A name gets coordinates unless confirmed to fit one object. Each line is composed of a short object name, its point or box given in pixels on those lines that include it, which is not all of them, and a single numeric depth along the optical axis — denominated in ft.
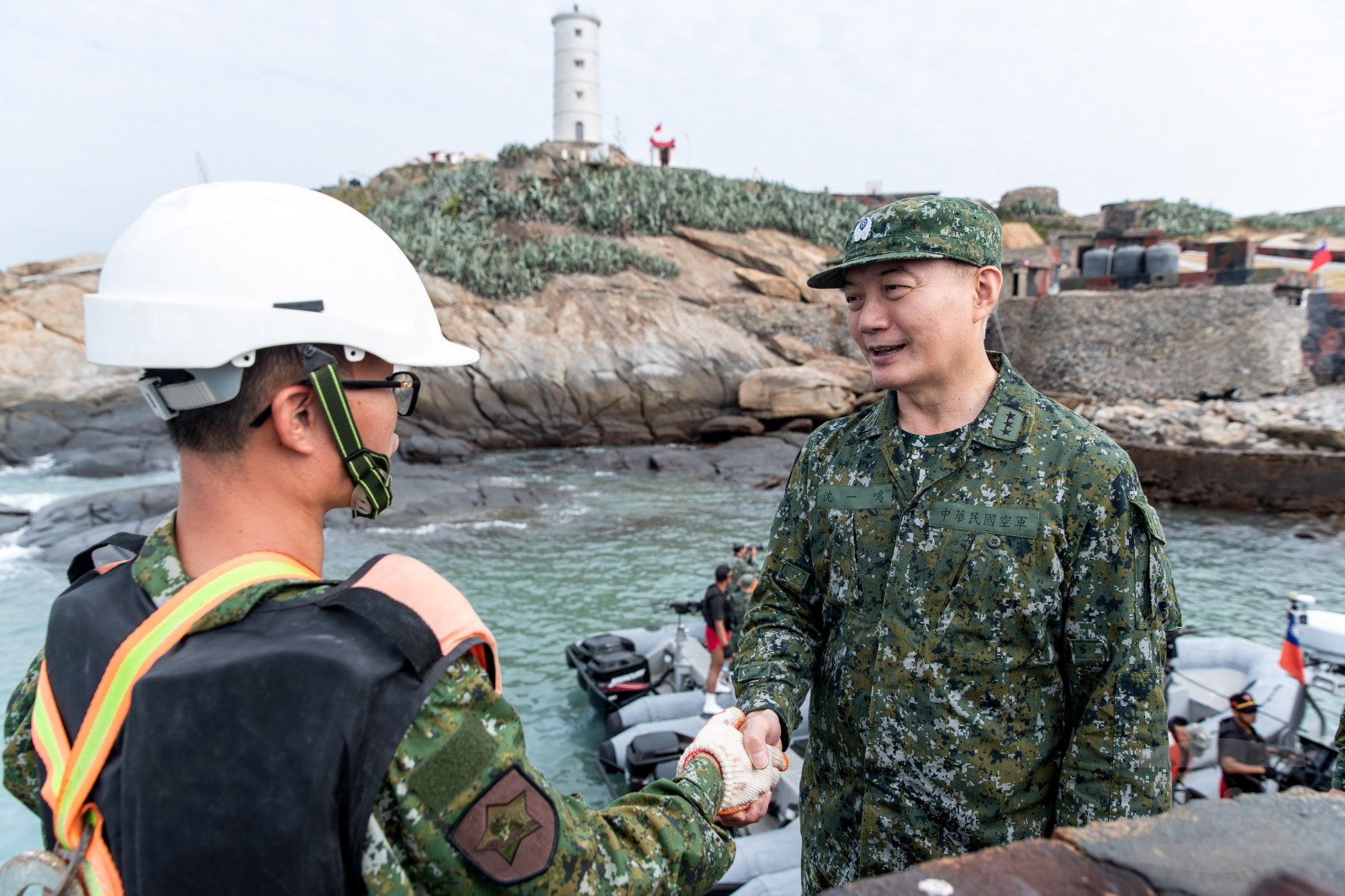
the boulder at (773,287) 99.91
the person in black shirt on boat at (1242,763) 15.98
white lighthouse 169.89
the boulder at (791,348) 93.61
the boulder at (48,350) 79.92
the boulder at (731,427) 82.69
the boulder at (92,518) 46.07
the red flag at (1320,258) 84.53
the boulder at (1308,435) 57.26
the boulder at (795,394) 82.28
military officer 6.72
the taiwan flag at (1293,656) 19.31
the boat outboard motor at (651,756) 19.45
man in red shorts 24.13
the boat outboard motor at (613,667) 25.31
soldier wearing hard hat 3.28
